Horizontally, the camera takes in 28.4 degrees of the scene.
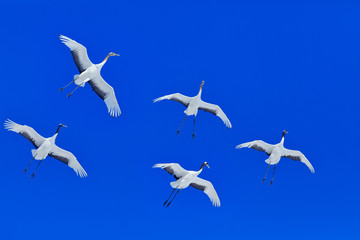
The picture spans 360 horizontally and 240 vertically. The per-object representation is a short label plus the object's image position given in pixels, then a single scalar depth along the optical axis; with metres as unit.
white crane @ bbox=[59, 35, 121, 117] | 38.69
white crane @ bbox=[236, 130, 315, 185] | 43.22
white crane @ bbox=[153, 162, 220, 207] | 40.78
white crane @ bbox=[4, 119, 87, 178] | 40.09
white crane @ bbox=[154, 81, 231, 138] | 42.34
